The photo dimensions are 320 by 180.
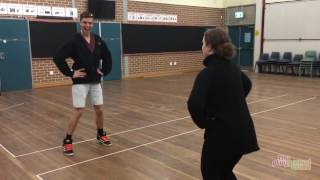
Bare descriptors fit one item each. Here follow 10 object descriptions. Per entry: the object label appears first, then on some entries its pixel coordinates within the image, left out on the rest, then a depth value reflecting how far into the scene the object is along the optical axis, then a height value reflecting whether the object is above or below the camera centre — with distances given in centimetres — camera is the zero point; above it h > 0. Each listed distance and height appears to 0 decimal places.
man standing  356 -20
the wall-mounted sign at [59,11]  931 +103
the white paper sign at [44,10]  905 +102
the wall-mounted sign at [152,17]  1117 +106
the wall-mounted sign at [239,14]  1361 +135
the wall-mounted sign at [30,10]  879 +101
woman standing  186 -34
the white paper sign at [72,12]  960 +103
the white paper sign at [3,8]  841 +101
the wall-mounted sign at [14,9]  856 +101
